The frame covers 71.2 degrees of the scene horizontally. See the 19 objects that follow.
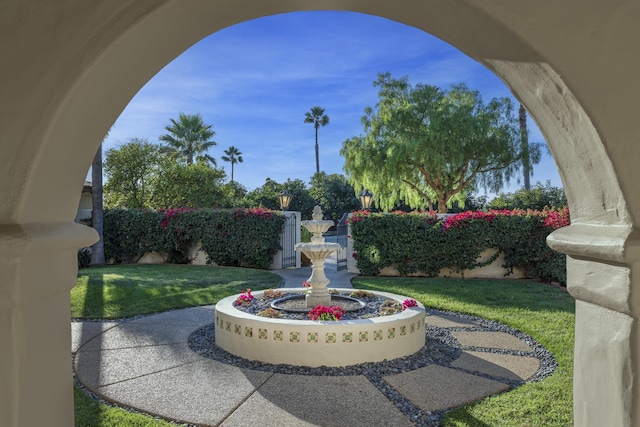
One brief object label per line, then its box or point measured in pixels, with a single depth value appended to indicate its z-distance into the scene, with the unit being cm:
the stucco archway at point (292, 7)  143
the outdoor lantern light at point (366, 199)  1166
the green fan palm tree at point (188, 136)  3872
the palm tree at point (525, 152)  2238
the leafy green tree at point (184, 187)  2250
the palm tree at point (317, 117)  5581
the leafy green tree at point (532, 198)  2794
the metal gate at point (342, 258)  1571
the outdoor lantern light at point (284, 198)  1482
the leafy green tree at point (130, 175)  2183
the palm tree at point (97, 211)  1708
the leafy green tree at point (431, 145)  2117
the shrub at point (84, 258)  1641
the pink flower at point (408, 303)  682
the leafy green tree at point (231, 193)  2528
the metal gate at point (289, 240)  1625
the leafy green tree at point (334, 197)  3706
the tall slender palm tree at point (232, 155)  6688
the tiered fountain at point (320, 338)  556
